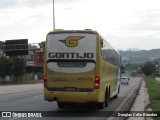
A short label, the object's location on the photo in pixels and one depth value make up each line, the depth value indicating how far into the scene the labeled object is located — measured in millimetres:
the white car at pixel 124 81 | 77438
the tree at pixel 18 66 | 93500
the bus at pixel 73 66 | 17328
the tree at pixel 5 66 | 88312
